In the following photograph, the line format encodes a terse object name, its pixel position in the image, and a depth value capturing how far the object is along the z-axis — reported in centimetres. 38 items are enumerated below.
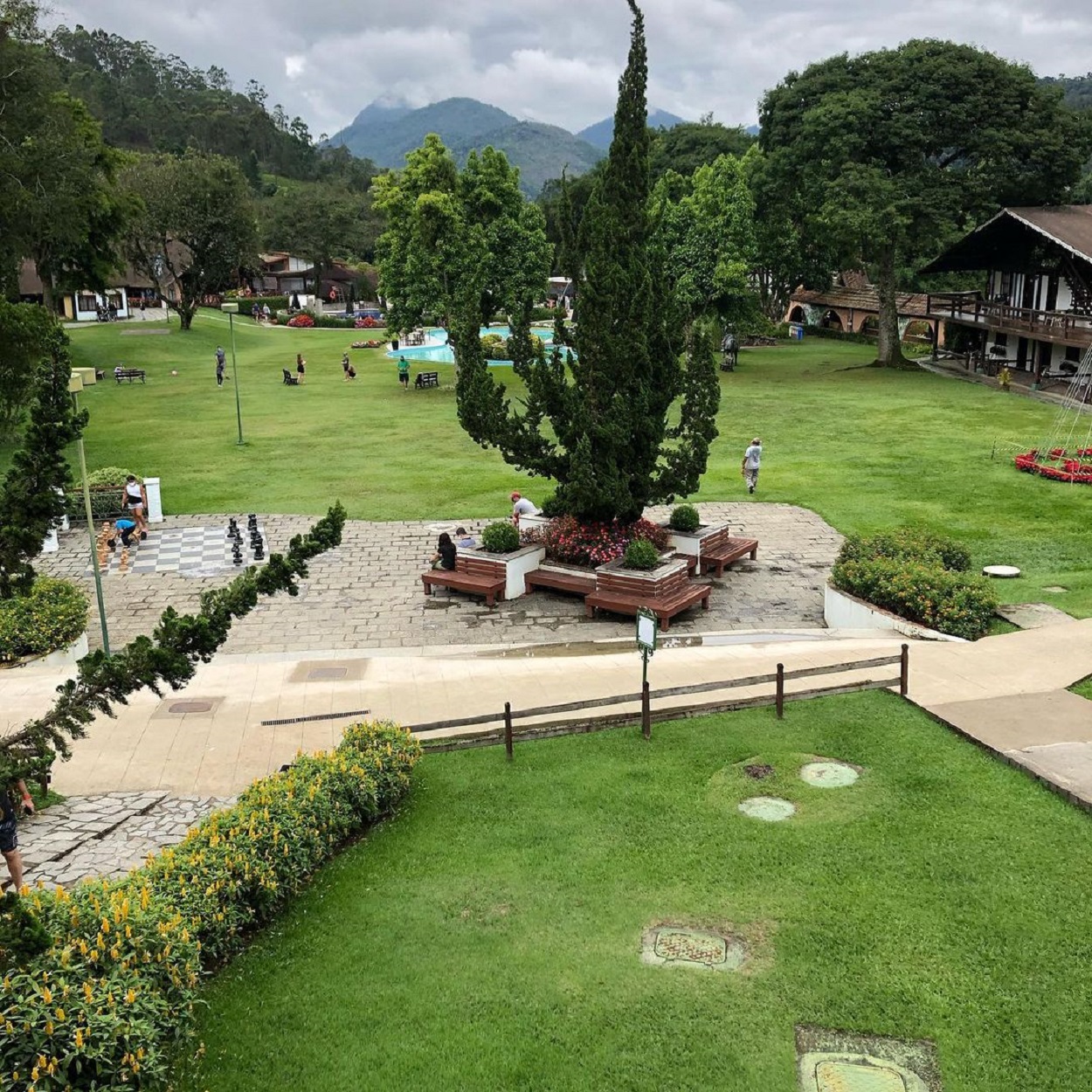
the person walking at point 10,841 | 843
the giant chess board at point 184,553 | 2122
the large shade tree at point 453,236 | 4138
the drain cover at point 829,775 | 1051
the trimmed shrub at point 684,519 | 2030
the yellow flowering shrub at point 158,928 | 598
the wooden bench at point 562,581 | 1889
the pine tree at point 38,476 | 633
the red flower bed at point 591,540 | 1916
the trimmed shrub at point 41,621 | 1518
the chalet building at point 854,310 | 6056
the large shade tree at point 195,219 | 6238
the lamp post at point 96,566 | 1526
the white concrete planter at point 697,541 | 2028
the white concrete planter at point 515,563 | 1902
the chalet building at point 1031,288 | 4094
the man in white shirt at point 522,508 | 2158
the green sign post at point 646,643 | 1153
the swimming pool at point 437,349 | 5871
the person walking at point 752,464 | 2647
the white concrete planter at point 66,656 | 1526
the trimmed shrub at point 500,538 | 1914
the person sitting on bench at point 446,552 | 1953
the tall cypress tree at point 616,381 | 1772
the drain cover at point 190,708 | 1339
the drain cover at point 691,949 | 773
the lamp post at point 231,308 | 7814
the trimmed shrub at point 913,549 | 1803
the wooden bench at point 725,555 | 2036
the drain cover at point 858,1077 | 660
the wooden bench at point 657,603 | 1762
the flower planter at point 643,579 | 1777
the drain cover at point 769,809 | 984
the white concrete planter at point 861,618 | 1612
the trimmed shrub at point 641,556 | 1786
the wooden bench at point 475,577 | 1888
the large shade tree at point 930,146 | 4438
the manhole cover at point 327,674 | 1486
